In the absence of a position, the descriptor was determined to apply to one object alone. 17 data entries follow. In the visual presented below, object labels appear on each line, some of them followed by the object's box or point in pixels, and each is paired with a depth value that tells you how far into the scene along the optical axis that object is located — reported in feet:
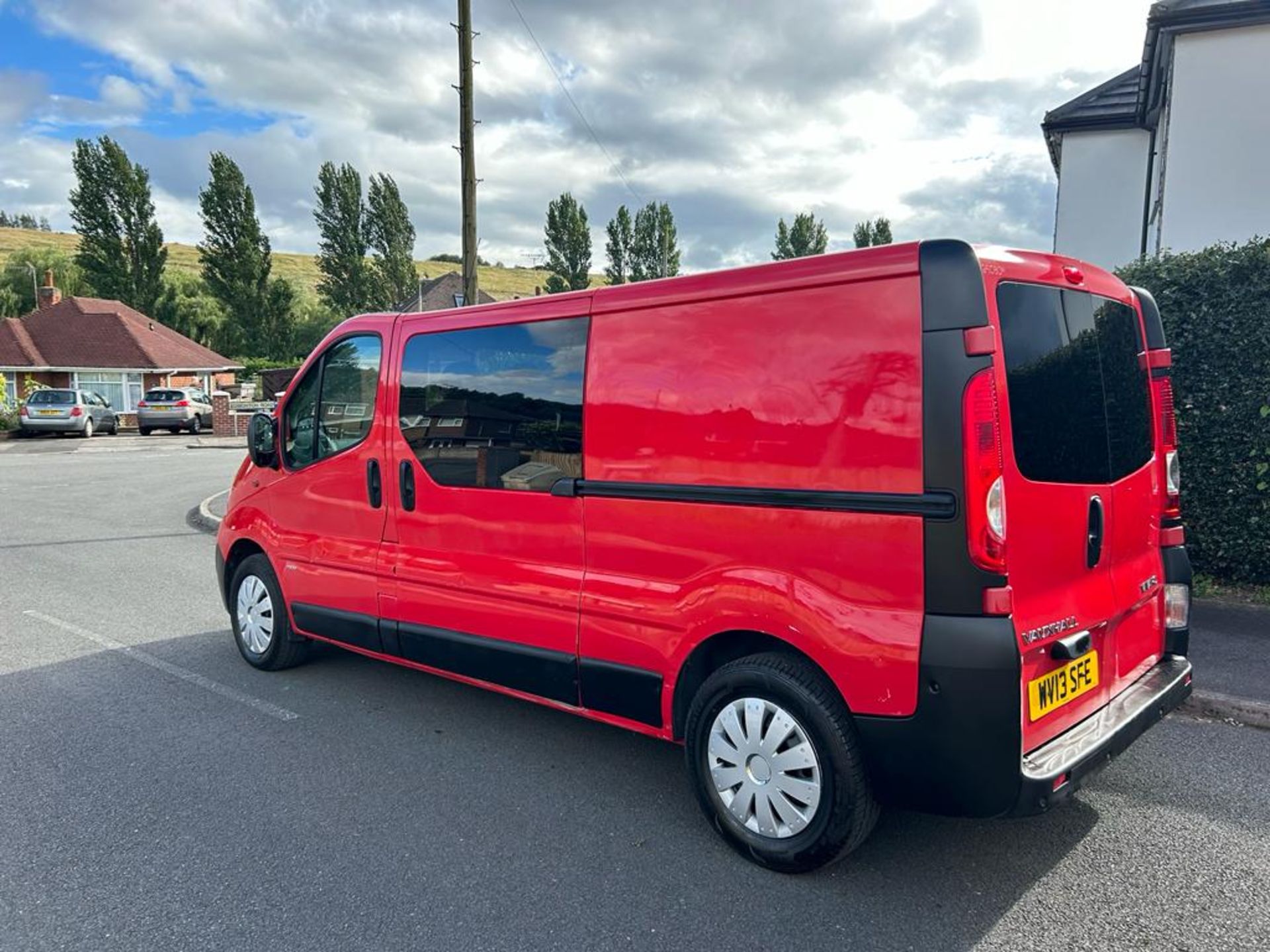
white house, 33.55
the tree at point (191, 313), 164.86
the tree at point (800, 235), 204.54
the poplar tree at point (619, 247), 194.90
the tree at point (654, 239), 195.42
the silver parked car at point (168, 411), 98.27
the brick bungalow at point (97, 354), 119.44
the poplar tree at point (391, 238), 184.65
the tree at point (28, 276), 172.86
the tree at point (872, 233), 206.08
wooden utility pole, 37.17
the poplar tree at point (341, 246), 181.37
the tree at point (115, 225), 154.61
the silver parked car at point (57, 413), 89.92
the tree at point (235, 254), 168.25
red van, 8.60
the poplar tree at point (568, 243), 189.98
